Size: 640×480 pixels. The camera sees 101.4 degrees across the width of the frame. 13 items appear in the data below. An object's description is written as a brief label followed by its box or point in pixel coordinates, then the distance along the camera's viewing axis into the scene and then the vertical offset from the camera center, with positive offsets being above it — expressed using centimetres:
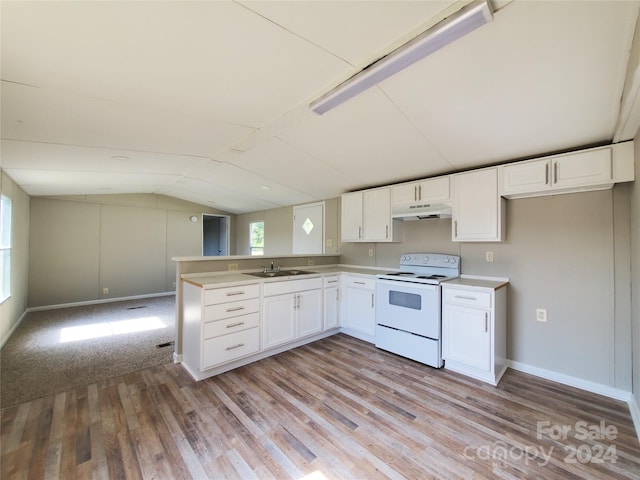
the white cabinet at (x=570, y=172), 214 +63
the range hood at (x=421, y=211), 311 +39
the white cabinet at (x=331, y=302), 370 -87
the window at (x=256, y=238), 699 +11
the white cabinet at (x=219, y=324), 257 -86
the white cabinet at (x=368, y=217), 367 +37
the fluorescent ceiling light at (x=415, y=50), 122 +106
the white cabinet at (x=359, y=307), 353 -92
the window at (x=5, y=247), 337 -7
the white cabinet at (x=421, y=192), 312 +63
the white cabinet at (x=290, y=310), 305 -86
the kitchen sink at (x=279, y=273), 327 -42
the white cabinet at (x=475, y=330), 255 -90
